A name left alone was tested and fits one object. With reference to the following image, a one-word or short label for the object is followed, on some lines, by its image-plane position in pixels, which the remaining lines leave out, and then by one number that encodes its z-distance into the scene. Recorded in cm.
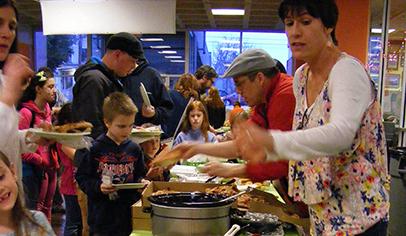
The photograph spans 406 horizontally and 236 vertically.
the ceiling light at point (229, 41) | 1049
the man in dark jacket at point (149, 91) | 344
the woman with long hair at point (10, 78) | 146
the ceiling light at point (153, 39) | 1020
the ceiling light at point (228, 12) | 804
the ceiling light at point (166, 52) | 1051
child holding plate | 226
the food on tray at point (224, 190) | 198
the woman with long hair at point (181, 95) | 464
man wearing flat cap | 160
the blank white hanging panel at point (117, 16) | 494
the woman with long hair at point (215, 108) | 567
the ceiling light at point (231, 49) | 1044
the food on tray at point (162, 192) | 195
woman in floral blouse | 105
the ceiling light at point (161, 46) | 1047
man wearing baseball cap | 270
